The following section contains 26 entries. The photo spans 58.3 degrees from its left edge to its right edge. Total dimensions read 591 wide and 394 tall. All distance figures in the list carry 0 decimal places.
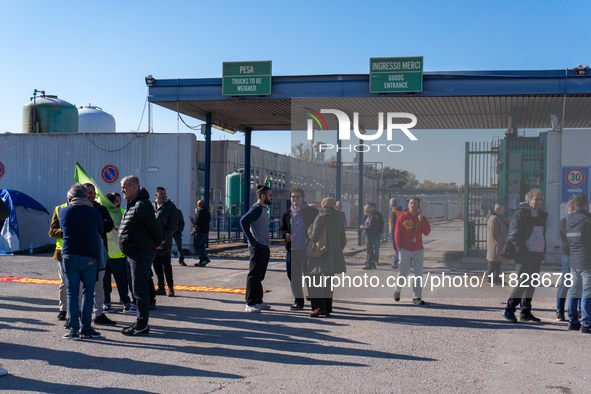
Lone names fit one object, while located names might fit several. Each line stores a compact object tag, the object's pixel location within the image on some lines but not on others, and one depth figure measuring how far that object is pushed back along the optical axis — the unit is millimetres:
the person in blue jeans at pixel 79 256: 6215
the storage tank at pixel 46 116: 21359
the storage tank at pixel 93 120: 25562
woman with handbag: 7785
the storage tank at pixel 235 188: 29047
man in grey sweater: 7914
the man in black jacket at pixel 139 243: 6414
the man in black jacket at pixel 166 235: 8883
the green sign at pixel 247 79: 15328
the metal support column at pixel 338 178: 18203
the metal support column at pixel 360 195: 19820
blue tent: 15734
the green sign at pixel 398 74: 14375
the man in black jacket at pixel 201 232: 12992
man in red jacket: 8742
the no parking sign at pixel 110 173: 17234
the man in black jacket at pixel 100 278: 7070
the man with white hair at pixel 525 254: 7297
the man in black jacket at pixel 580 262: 6793
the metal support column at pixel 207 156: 17809
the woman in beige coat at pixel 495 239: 10609
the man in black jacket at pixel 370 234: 13133
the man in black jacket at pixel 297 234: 8211
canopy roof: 14047
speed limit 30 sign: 13539
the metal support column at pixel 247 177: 20750
